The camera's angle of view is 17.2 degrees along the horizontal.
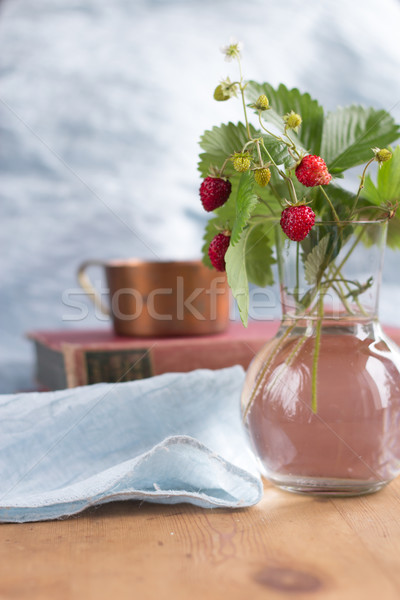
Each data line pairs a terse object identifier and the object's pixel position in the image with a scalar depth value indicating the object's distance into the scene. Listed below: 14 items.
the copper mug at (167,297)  0.97
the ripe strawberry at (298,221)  0.67
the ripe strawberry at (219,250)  0.70
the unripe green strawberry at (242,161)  0.67
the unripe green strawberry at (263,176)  0.67
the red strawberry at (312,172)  0.67
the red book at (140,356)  0.92
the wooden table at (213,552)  0.61
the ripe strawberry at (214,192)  0.69
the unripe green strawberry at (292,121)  0.67
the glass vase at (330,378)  0.70
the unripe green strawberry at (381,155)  0.68
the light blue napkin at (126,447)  0.70
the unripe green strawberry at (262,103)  0.67
